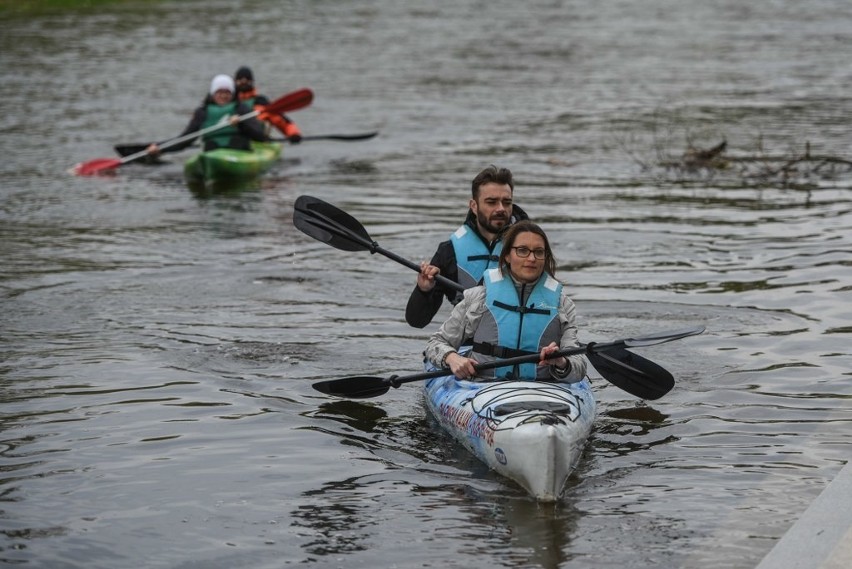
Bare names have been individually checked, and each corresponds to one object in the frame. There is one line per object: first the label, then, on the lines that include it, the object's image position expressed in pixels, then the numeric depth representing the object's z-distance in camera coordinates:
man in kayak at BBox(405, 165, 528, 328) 15.87
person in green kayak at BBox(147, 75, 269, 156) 33.31
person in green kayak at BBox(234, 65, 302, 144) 33.53
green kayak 32.62
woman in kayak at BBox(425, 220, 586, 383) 14.52
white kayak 13.12
